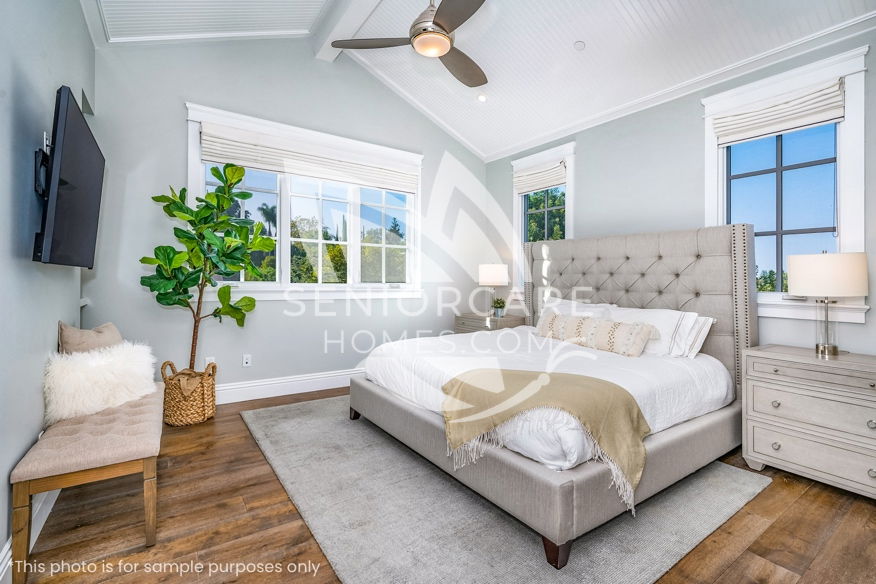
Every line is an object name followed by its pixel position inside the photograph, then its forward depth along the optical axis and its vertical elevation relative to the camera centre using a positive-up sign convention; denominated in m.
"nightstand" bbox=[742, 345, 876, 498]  2.04 -0.60
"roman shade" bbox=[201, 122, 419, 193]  3.49 +1.31
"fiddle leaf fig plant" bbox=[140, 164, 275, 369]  2.97 +0.33
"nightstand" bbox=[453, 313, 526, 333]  4.30 -0.24
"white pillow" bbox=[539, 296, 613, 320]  3.31 -0.06
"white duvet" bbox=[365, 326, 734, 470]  1.67 -0.43
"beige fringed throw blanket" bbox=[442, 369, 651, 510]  1.70 -0.49
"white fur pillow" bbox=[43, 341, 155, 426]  1.93 -0.43
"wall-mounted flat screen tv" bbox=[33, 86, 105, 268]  1.67 +0.48
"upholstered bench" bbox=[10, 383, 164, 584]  1.47 -0.62
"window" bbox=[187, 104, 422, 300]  3.58 +0.95
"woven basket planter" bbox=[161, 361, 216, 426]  3.05 -0.75
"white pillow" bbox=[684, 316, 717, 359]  2.73 -0.22
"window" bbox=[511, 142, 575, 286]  4.17 +1.14
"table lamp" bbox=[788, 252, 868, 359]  2.23 +0.14
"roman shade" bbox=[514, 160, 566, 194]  4.23 +1.32
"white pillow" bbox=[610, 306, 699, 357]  2.72 -0.19
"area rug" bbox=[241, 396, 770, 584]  1.57 -1.01
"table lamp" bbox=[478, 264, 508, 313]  4.60 +0.28
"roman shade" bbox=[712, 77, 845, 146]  2.55 +1.26
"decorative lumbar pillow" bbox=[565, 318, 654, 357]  2.69 -0.24
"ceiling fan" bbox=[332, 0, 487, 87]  2.25 +1.57
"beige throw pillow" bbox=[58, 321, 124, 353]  2.25 -0.25
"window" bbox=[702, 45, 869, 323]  2.49 +0.94
